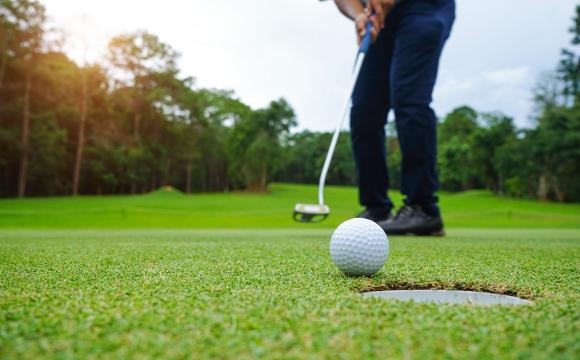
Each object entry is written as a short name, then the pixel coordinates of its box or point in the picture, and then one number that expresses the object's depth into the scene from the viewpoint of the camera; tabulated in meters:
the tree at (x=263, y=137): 34.19
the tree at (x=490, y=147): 39.84
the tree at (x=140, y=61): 33.16
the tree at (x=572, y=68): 21.86
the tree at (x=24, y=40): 23.72
